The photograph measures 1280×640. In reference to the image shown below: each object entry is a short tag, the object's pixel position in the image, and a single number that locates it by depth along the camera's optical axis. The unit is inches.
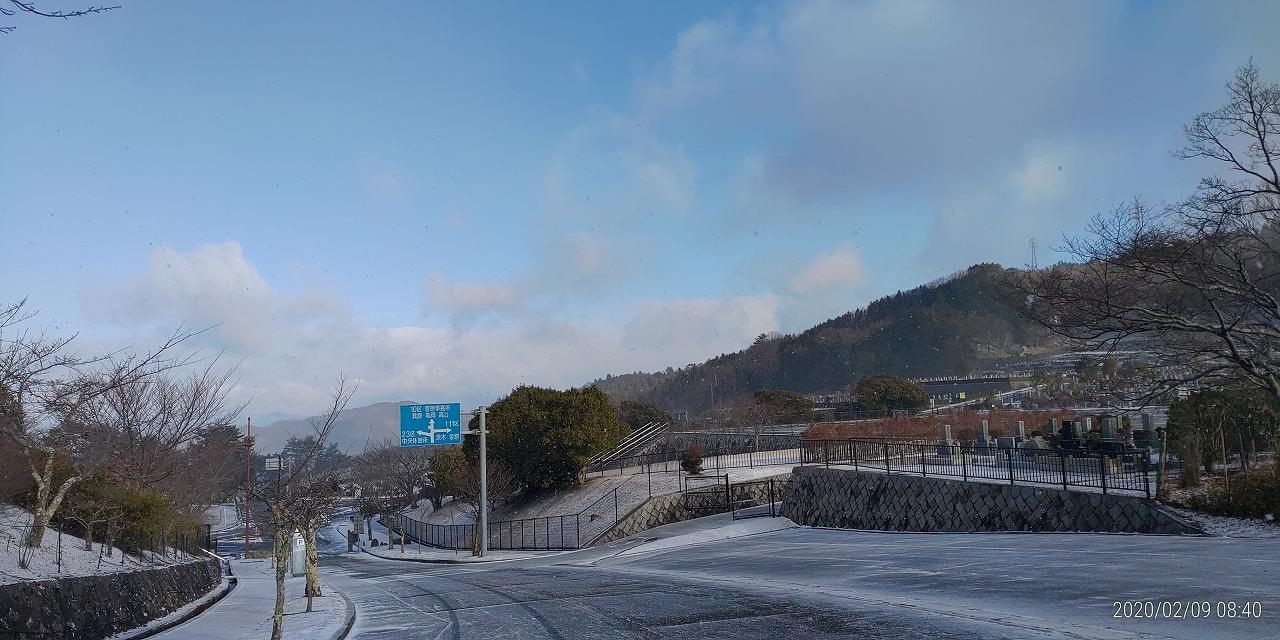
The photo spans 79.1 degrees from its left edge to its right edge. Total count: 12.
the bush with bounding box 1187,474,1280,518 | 573.6
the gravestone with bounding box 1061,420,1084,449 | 990.4
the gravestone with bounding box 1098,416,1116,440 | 996.7
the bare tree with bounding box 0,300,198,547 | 349.4
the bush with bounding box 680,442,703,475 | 1333.7
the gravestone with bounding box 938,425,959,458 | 915.1
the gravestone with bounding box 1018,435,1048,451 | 981.8
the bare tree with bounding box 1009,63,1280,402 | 660.1
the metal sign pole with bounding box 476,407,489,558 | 1248.8
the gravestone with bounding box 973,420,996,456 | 1122.6
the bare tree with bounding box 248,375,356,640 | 514.6
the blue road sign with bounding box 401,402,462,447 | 1310.3
